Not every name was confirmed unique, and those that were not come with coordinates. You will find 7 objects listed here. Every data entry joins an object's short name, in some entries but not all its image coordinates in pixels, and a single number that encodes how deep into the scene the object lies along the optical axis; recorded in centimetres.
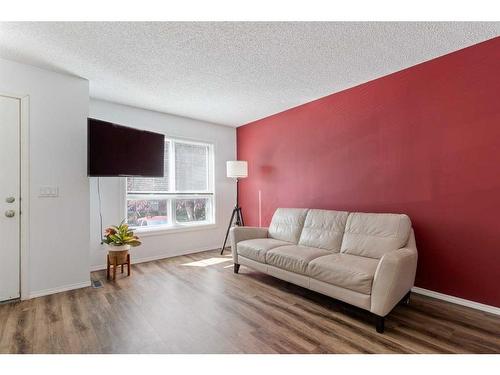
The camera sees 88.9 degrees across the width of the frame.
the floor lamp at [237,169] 442
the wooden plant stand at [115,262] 318
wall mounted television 286
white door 250
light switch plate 270
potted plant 320
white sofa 202
